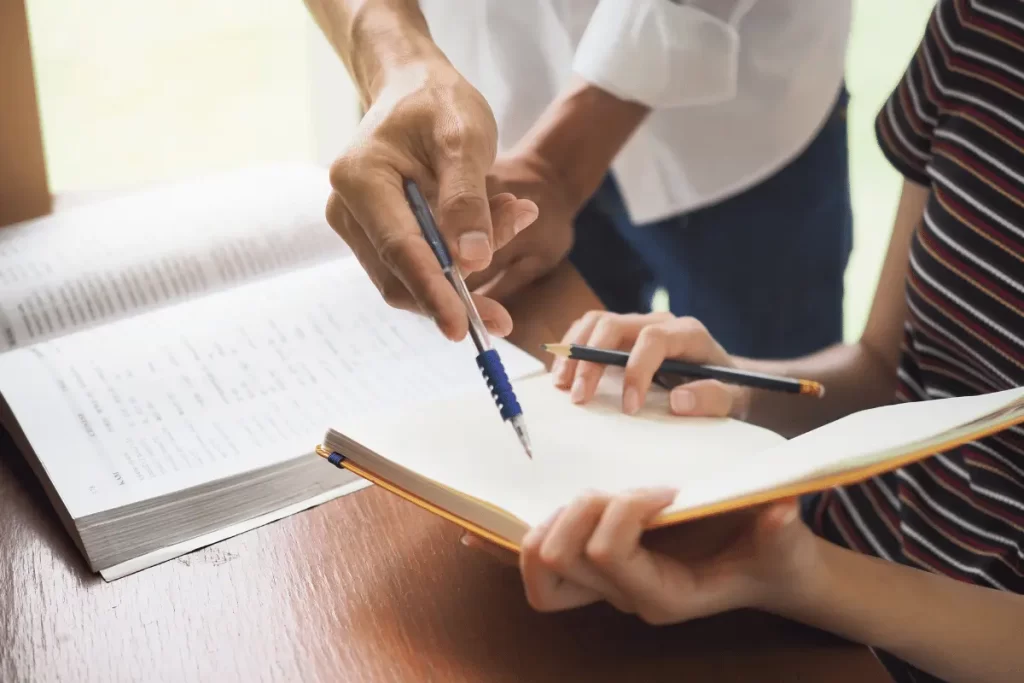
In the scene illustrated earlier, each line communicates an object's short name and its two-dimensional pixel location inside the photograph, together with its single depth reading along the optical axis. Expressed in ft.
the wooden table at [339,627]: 1.43
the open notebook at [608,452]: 1.25
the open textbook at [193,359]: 1.77
